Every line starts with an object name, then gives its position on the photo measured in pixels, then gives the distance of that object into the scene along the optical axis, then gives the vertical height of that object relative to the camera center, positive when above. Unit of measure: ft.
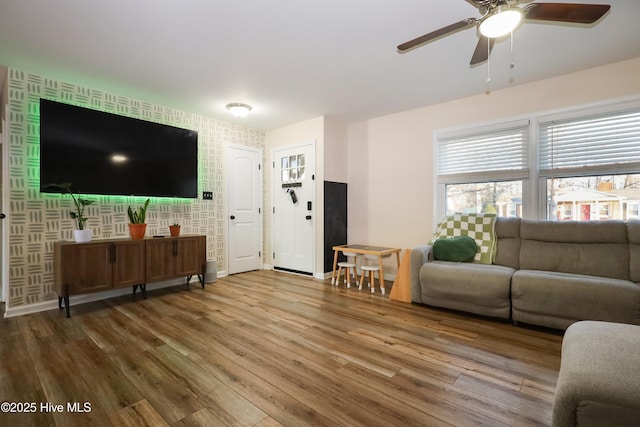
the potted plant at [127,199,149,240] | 10.78 -0.34
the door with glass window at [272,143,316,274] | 14.62 +0.30
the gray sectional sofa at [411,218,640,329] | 7.35 -1.83
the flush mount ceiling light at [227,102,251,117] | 12.28 +4.47
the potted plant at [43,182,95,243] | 9.45 +0.04
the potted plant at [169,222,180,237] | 11.98 -0.66
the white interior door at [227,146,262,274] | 15.08 +0.30
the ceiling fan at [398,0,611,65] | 5.22 +3.70
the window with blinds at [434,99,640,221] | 9.33 +1.72
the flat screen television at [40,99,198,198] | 9.59 +2.28
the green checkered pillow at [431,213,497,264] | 10.30 -0.64
